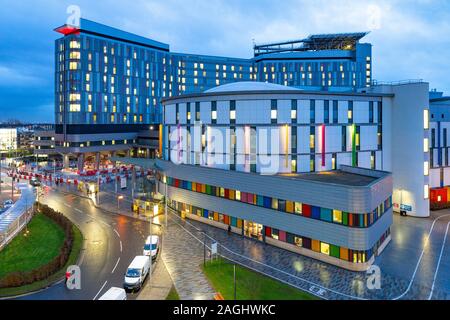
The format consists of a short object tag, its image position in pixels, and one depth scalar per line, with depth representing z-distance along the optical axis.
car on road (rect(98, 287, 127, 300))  27.14
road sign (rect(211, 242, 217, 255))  36.71
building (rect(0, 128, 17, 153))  168.50
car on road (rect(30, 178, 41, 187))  84.45
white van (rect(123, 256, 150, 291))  31.24
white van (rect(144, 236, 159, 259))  38.78
